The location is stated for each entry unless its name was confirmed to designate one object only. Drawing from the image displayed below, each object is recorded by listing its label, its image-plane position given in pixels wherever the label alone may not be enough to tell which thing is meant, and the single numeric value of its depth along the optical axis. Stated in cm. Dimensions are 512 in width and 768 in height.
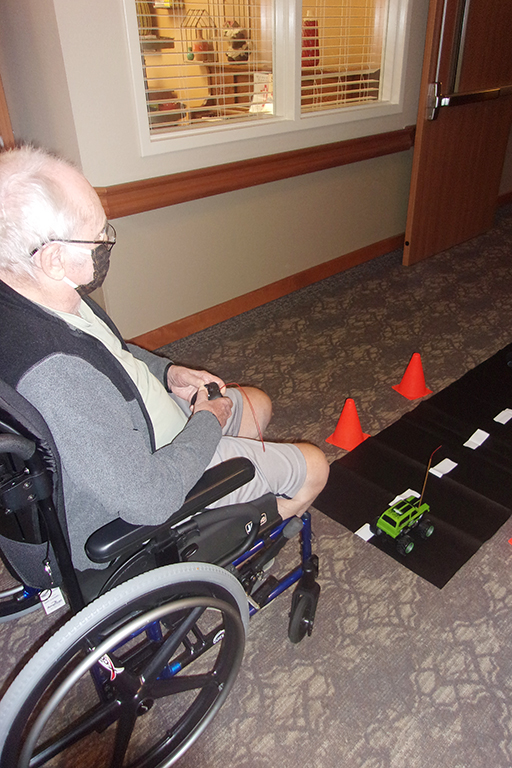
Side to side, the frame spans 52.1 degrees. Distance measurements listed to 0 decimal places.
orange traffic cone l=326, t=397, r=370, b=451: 194
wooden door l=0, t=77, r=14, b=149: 213
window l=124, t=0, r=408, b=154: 222
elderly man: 77
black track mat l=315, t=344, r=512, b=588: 155
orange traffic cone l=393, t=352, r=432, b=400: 221
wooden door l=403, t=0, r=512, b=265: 288
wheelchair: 76
